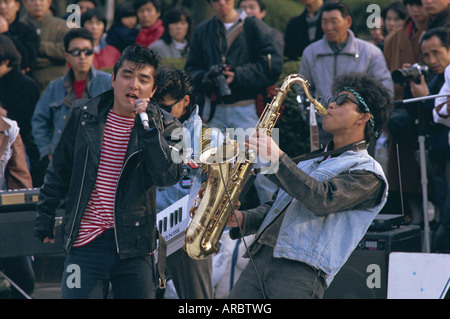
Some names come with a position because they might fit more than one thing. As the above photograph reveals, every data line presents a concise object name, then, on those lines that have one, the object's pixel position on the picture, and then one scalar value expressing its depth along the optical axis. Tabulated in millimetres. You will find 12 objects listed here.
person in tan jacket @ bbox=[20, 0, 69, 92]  17281
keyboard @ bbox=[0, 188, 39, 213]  10664
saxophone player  7414
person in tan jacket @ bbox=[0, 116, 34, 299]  12008
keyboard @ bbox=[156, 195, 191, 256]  9852
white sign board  9484
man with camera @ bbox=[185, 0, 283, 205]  14211
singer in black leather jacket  7543
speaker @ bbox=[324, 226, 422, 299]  10633
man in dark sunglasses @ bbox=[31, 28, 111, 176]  14352
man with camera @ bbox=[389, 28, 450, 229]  12711
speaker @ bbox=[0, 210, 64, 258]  10547
